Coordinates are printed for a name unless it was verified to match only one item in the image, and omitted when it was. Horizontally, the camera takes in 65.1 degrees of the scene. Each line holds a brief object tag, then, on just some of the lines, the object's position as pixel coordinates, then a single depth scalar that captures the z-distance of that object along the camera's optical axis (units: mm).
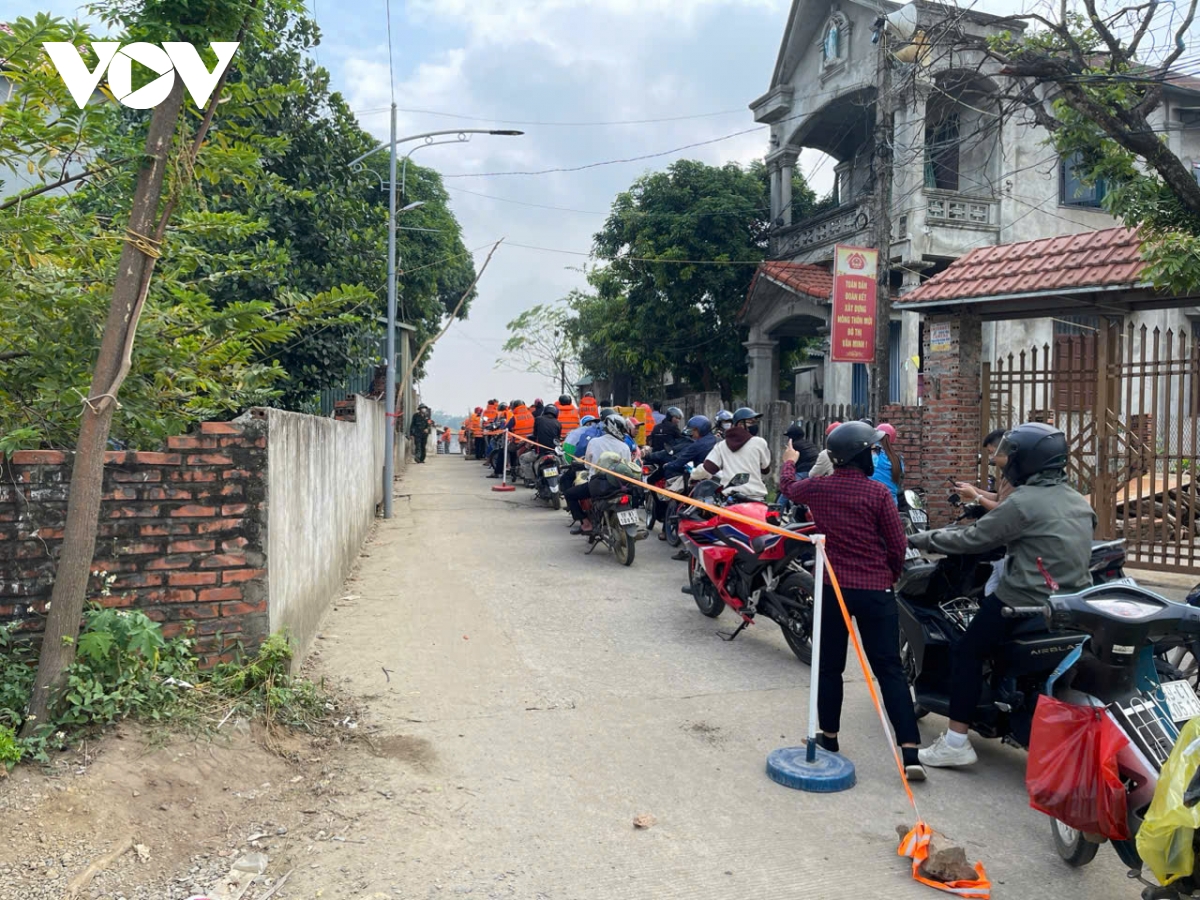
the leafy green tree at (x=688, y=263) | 22453
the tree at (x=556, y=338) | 42969
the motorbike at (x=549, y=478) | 14898
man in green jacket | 4375
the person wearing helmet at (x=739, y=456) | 9078
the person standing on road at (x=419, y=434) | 30188
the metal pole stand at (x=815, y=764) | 4465
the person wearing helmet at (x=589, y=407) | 19016
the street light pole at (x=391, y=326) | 14477
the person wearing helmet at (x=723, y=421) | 9493
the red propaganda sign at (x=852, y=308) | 13703
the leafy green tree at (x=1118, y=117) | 7824
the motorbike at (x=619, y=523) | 10305
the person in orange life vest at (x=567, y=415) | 16667
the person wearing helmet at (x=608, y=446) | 10867
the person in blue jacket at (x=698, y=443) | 10758
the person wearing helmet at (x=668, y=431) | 13039
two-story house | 17969
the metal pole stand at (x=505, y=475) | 19311
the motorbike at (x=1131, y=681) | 3270
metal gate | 8898
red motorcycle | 6465
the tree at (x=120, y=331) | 4133
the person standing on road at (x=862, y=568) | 4605
